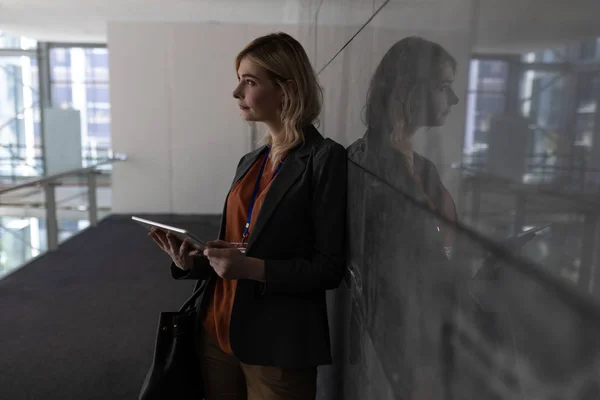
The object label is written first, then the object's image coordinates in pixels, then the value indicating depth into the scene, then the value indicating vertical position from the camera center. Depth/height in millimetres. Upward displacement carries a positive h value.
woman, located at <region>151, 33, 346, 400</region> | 1411 -319
